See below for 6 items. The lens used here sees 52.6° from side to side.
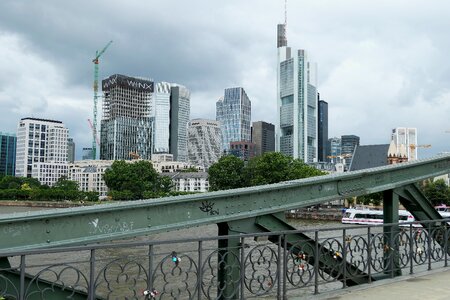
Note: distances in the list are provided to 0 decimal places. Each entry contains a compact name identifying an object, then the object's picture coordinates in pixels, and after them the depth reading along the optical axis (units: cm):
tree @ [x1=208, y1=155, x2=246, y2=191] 9469
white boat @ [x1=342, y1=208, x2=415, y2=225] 5569
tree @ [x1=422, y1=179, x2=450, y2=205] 8812
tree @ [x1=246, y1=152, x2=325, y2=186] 8050
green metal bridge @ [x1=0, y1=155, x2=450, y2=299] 461
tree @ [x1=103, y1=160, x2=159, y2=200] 12119
